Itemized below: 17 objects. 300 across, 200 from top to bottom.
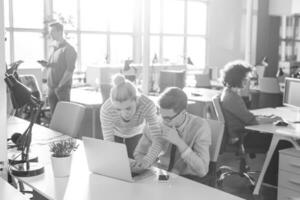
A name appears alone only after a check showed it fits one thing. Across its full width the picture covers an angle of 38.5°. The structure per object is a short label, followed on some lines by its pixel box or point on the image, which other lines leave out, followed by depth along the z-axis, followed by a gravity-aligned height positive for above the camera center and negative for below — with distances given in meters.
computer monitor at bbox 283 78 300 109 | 4.15 -0.39
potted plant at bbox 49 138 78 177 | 2.06 -0.52
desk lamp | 2.02 -0.31
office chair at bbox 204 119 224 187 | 2.50 -0.57
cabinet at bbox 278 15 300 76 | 9.77 +0.33
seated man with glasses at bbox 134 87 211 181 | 2.29 -0.47
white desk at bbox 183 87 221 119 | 5.36 -0.67
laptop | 1.96 -0.51
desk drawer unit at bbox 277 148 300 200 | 3.13 -0.89
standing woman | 2.72 -0.46
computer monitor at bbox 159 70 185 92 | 5.39 -0.34
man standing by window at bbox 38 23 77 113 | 4.99 -0.18
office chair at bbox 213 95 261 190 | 3.77 -0.88
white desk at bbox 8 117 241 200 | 1.81 -0.61
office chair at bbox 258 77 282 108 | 6.09 -0.58
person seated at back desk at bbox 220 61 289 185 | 3.72 -0.55
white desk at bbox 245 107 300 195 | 3.33 -0.62
